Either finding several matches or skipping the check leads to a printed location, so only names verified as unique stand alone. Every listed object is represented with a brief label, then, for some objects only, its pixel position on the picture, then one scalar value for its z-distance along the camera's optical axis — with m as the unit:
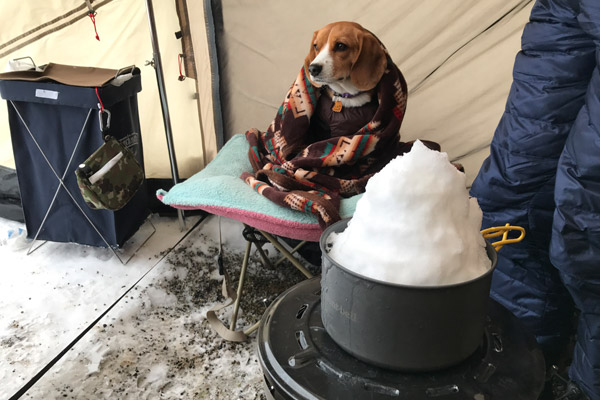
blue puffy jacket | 0.84
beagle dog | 1.46
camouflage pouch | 1.66
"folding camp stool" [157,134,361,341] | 1.33
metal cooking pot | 0.62
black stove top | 0.65
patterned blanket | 1.48
